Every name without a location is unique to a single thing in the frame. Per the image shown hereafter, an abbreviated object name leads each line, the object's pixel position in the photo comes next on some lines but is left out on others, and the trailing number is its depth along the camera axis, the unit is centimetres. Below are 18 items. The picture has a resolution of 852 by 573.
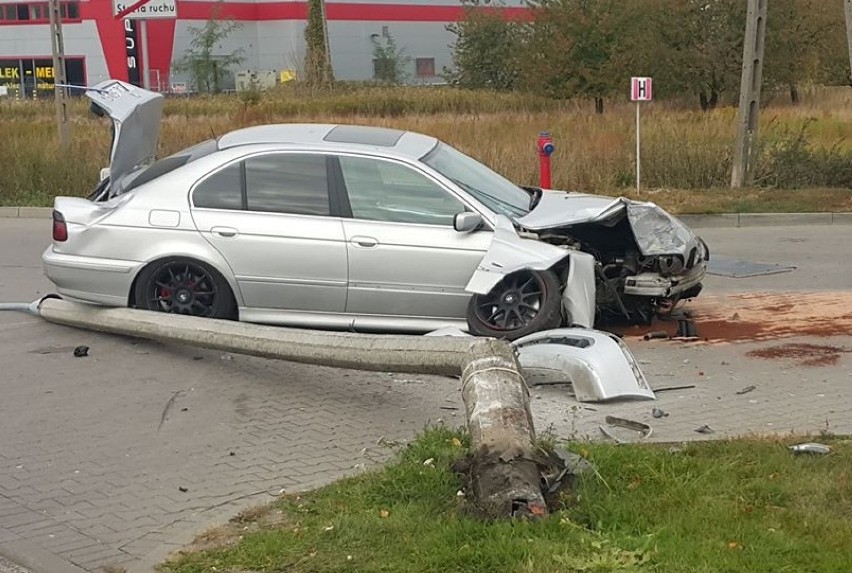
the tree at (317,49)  5209
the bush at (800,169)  1870
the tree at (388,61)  6769
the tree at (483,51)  4988
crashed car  850
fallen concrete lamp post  512
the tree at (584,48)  3647
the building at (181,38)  6153
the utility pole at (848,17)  1681
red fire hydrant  1609
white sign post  1734
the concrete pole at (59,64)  1972
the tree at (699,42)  3538
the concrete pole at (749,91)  1778
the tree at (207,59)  5888
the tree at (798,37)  3522
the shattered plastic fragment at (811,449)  583
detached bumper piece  730
